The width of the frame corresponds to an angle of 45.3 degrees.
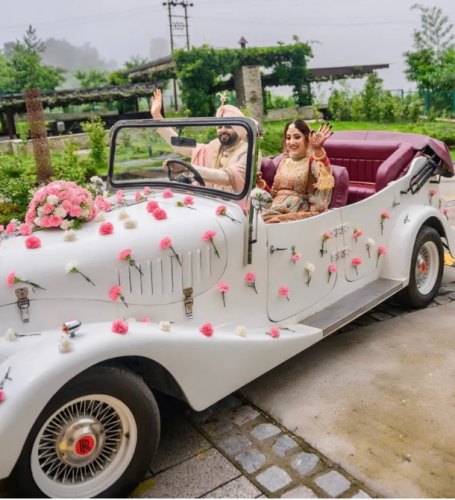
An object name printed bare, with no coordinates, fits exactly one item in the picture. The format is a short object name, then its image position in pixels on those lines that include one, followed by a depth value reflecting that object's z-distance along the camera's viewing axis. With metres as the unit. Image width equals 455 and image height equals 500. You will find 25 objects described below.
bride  3.89
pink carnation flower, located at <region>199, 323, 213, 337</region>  2.88
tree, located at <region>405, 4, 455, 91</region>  26.83
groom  3.28
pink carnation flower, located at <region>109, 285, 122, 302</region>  2.71
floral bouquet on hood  2.84
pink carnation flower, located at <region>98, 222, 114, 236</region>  2.80
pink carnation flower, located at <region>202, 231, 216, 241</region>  2.99
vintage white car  2.38
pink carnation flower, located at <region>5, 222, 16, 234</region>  2.98
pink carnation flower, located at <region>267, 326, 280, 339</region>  3.25
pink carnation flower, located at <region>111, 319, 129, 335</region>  2.54
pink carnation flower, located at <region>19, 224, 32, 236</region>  2.83
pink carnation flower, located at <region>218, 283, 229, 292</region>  3.09
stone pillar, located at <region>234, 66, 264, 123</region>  28.80
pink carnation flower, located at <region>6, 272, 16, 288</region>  2.51
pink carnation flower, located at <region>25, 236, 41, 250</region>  2.67
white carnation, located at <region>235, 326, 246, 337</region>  3.08
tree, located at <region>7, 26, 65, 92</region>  48.56
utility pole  41.41
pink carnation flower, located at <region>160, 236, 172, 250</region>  2.85
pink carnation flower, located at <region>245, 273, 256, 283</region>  3.23
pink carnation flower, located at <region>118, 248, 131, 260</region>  2.73
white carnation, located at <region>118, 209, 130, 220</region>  2.96
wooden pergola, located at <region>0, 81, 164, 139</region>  23.08
